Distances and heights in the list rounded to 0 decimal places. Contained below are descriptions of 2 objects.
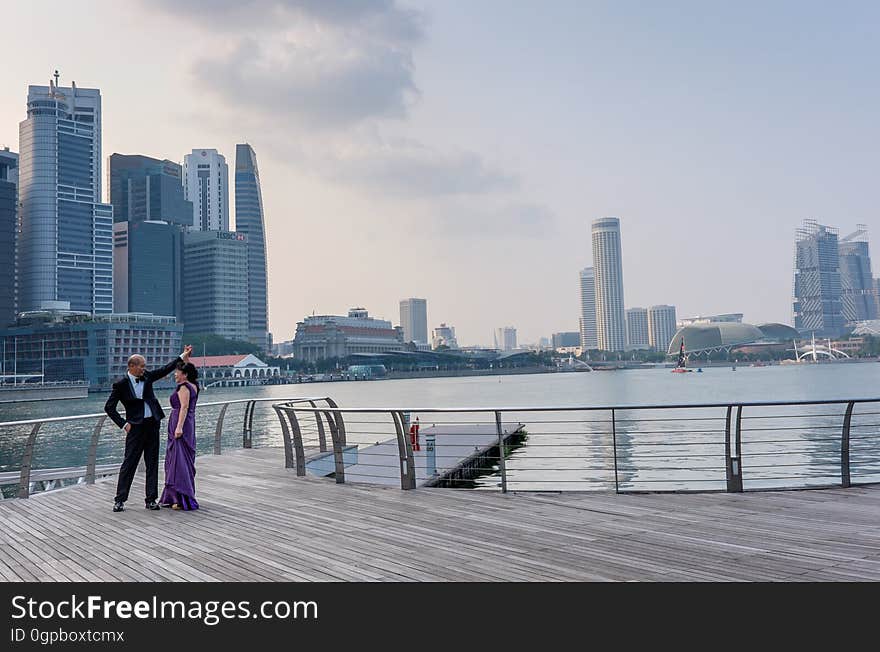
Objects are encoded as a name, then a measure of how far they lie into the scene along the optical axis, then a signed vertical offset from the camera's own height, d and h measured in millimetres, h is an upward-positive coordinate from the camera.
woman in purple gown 7910 -871
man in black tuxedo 7672 -501
